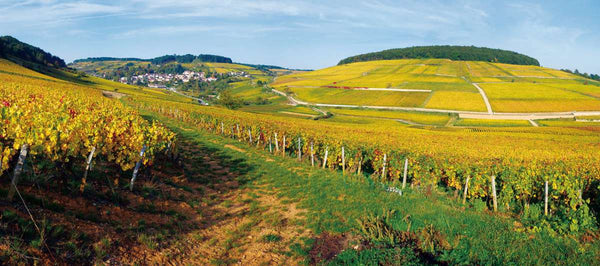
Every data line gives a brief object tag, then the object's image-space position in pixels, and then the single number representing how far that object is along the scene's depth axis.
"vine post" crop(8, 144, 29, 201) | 6.61
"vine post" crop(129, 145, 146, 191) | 10.23
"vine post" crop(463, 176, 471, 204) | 13.87
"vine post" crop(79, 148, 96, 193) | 8.40
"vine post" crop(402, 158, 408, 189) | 15.97
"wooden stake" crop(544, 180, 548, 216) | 11.96
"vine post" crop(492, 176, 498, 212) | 12.89
